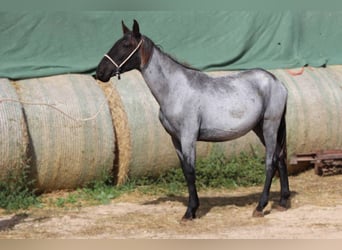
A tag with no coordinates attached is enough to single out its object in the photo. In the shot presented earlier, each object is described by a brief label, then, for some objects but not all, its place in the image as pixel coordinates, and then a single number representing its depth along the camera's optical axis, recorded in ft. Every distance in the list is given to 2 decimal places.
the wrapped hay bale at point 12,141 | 27.43
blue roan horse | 25.08
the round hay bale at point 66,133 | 28.55
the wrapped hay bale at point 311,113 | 33.88
